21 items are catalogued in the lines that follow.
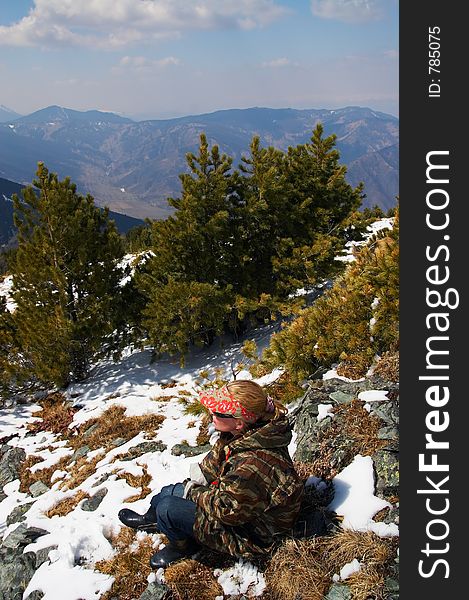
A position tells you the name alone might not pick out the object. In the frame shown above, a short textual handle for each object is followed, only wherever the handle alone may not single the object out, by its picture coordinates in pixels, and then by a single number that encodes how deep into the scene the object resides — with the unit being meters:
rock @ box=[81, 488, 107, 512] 5.93
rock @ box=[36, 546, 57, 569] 4.73
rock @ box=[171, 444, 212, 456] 6.96
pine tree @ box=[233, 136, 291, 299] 13.06
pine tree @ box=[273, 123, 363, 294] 13.21
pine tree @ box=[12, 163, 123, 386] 12.30
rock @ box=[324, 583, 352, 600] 3.38
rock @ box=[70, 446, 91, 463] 8.90
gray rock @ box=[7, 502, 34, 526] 6.43
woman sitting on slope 3.55
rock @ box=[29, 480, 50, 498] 7.71
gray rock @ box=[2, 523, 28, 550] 5.13
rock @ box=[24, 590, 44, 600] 4.22
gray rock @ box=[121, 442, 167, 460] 7.60
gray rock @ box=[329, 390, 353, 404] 5.90
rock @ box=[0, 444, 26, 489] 8.88
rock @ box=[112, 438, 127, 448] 8.73
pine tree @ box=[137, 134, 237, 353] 12.57
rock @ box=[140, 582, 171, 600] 3.90
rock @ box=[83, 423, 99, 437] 9.98
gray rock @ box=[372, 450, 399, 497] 4.19
